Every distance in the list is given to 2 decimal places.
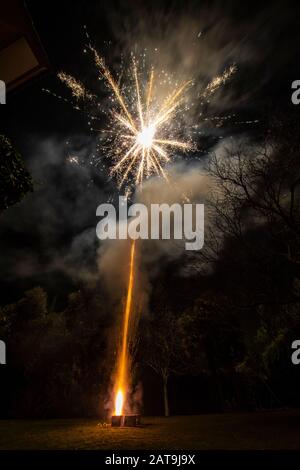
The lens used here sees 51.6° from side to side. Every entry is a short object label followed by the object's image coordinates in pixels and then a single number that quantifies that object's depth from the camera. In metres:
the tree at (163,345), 20.73
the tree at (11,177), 7.00
